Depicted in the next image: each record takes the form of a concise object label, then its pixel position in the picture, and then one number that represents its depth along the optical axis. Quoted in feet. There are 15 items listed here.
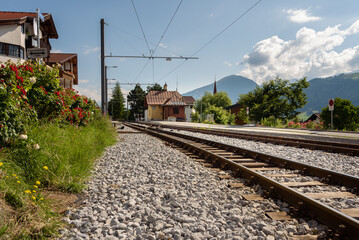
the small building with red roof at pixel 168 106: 182.80
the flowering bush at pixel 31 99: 12.67
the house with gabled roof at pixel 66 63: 106.28
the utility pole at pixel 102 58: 51.80
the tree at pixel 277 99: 130.93
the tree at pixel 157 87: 295.48
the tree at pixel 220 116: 125.26
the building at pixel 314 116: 238.44
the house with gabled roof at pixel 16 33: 80.69
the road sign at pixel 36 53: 27.84
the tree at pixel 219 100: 324.80
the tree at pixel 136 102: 286.66
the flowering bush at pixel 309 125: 80.07
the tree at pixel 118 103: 291.58
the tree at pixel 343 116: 78.12
